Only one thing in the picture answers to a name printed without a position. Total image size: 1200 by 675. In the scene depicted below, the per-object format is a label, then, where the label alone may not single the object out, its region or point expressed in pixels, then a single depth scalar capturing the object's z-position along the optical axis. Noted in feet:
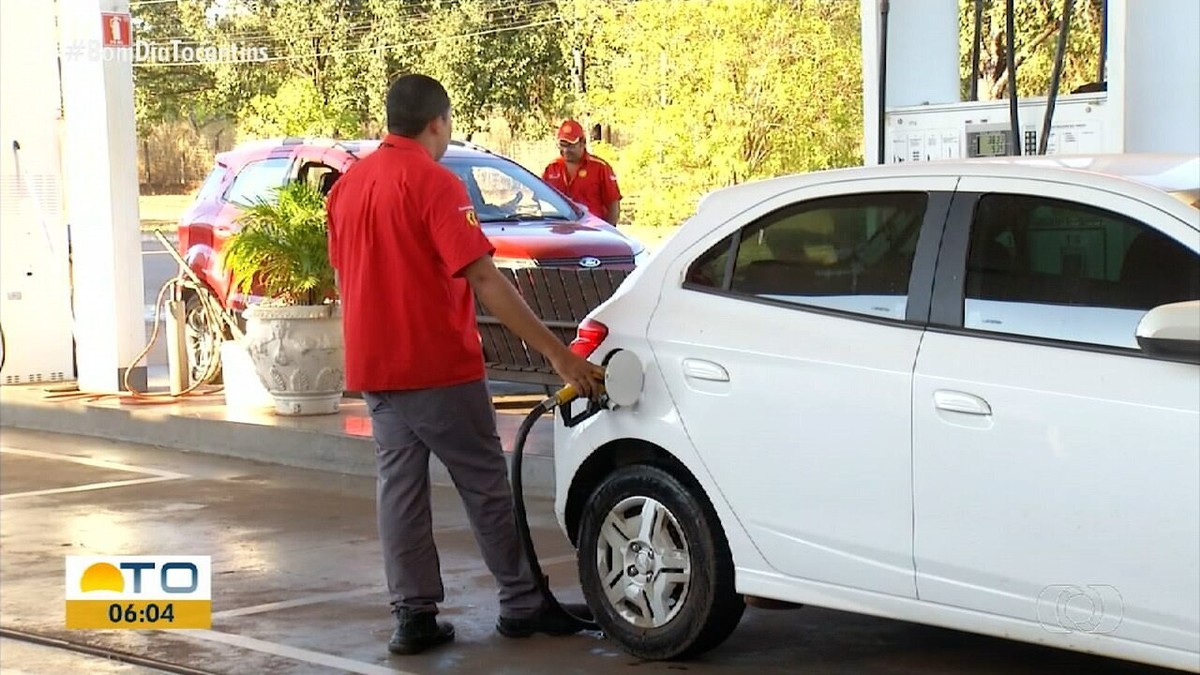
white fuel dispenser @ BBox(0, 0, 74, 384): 50.14
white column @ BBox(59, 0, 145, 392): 46.29
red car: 49.42
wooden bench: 40.86
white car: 17.57
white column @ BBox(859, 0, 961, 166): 33.30
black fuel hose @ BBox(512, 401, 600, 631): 23.25
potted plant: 41.65
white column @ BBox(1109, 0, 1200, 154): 28.73
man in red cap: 55.06
